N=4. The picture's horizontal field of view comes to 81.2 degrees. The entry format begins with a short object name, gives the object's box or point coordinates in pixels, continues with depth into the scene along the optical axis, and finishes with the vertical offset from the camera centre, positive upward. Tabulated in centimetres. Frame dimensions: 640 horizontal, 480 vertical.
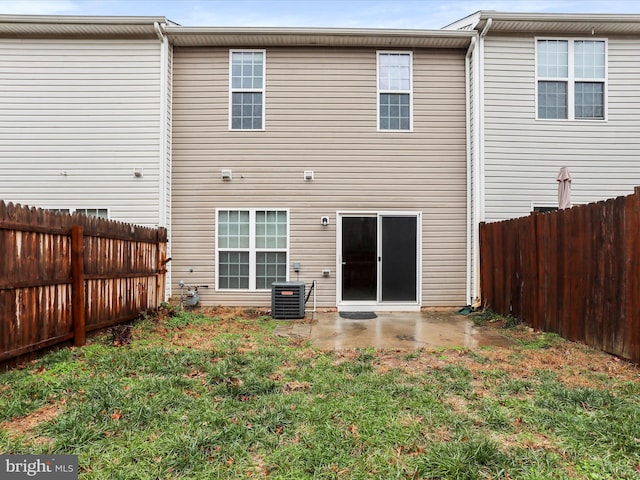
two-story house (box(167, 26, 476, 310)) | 787 +138
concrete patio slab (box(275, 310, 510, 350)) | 527 -150
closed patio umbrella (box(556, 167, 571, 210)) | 606 +82
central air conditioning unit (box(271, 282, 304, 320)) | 709 -120
